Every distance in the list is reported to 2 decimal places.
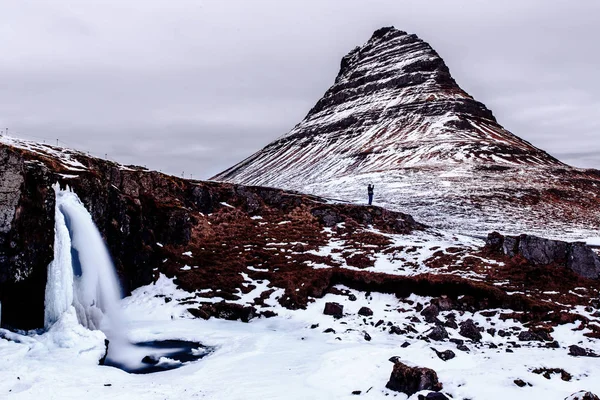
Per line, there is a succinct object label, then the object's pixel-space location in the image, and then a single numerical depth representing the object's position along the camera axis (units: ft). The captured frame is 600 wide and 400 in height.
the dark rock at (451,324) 66.69
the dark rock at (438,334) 61.94
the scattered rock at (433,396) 41.39
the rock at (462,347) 56.49
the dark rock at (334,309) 75.46
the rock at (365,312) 75.36
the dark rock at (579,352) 52.95
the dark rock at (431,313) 70.85
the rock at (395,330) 65.87
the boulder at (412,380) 43.91
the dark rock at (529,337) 60.13
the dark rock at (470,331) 62.18
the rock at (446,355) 52.37
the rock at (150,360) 57.97
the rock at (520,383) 44.04
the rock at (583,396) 37.63
